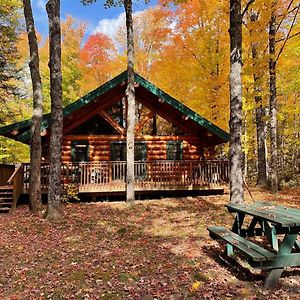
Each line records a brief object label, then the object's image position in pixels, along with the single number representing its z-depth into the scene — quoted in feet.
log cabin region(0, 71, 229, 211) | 48.57
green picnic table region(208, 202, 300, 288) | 16.02
